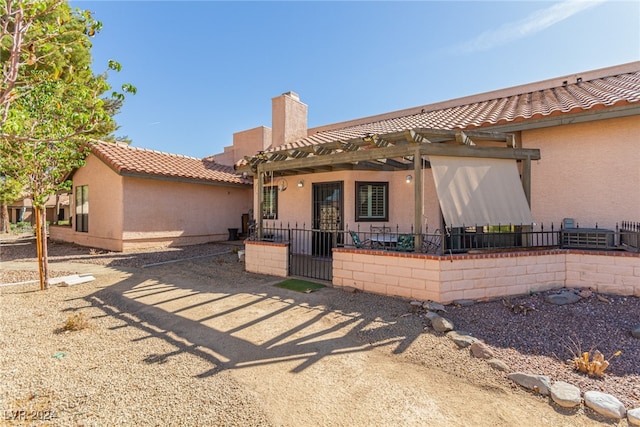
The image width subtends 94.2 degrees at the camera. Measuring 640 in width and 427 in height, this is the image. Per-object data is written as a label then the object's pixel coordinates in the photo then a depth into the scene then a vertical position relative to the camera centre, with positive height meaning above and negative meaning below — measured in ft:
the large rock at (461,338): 14.23 -6.22
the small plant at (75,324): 16.15 -6.05
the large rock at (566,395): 10.02 -6.34
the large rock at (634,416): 9.21 -6.43
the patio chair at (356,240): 27.81 -2.58
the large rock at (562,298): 19.04 -5.59
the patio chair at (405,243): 21.49 -2.48
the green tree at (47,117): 12.42 +5.87
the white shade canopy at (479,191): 20.03 +1.48
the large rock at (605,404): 9.54 -6.35
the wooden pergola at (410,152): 20.36 +4.76
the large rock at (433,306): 17.93 -5.72
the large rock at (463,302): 18.84 -5.72
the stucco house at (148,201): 42.86 +2.13
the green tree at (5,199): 65.64 +3.97
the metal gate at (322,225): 34.96 -1.44
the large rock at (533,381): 10.78 -6.35
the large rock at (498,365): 12.21 -6.38
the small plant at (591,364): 11.80 -6.20
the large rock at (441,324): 15.64 -5.99
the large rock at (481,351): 13.14 -6.23
